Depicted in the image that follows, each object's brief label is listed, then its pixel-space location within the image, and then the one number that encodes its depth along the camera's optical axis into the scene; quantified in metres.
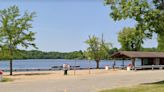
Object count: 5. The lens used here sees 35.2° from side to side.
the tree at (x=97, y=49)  48.99
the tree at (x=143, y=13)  17.53
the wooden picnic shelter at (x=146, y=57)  40.93
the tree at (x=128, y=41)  67.96
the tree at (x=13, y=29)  32.93
